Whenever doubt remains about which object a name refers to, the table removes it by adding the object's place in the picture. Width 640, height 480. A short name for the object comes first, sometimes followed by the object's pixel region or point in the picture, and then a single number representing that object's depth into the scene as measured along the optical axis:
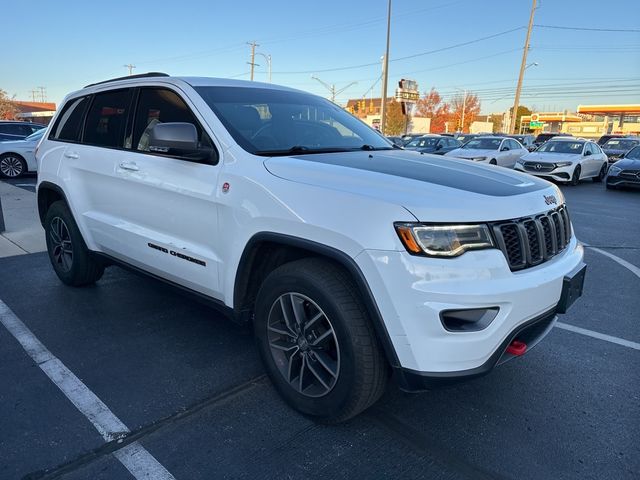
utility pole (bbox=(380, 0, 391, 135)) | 29.53
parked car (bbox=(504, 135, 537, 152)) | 27.85
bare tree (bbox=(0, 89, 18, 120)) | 69.50
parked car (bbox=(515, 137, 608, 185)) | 15.62
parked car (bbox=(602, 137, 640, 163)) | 22.02
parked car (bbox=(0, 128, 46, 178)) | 13.27
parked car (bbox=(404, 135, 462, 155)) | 19.50
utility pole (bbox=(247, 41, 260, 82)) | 54.25
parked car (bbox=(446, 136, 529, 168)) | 17.22
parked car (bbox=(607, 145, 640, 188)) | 14.55
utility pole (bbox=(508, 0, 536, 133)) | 37.16
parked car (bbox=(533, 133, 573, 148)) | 35.11
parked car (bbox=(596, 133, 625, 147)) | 30.51
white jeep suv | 2.20
